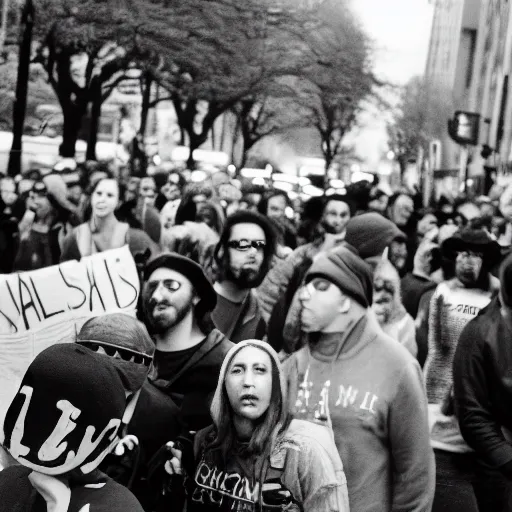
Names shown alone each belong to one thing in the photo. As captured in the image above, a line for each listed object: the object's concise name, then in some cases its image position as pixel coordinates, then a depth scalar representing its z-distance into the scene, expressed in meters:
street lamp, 13.78
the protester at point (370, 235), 7.25
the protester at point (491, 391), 5.51
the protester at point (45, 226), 9.79
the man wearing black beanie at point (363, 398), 4.62
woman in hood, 4.05
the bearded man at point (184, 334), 5.05
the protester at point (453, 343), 6.13
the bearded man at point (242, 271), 6.54
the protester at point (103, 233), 8.27
